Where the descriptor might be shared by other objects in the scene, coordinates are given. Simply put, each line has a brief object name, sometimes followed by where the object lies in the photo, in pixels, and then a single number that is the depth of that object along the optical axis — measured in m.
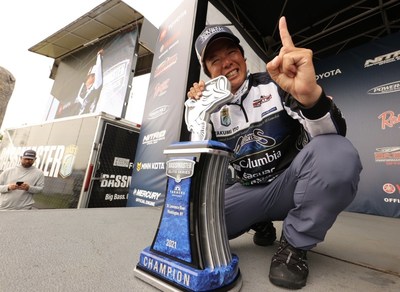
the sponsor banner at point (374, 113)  2.70
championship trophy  0.44
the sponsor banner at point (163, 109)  1.96
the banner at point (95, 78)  3.81
